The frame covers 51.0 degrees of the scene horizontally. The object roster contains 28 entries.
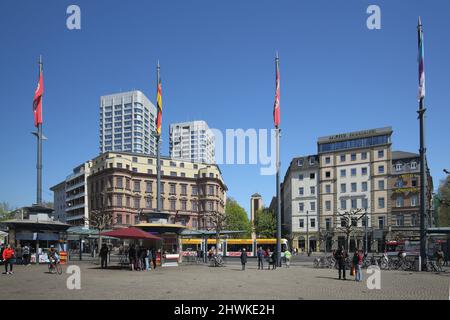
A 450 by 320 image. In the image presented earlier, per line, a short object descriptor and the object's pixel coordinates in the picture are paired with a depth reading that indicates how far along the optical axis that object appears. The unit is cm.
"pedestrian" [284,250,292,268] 3537
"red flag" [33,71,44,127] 3619
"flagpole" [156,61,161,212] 3597
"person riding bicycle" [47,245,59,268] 2605
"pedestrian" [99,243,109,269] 3119
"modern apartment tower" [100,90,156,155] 18988
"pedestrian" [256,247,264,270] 3359
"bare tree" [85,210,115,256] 7532
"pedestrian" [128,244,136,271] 2882
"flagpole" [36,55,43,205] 3644
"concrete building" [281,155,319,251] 8231
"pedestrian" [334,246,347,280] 2403
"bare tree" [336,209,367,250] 7626
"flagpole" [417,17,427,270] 3066
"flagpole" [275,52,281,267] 3446
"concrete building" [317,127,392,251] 7600
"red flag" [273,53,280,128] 3484
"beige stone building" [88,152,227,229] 8956
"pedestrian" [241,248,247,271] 3150
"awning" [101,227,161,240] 2803
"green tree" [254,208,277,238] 9350
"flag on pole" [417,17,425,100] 3041
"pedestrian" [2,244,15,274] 2459
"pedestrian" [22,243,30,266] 3355
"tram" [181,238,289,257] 6249
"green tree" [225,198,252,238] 10538
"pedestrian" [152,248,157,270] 3076
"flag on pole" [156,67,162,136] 3695
